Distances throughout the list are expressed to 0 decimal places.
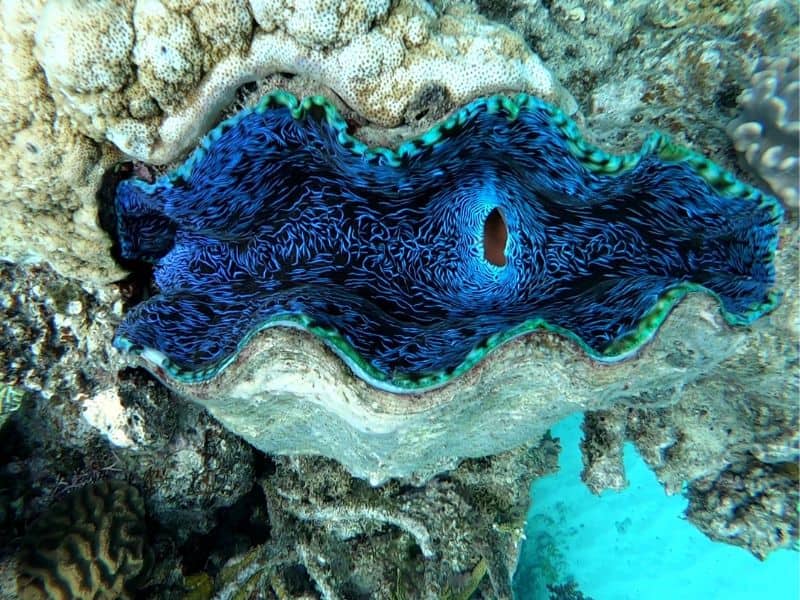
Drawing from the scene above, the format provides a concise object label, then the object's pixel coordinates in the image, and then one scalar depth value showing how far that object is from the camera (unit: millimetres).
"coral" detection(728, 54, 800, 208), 309
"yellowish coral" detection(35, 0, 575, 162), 254
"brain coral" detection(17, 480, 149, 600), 359
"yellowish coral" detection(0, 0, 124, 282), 268
